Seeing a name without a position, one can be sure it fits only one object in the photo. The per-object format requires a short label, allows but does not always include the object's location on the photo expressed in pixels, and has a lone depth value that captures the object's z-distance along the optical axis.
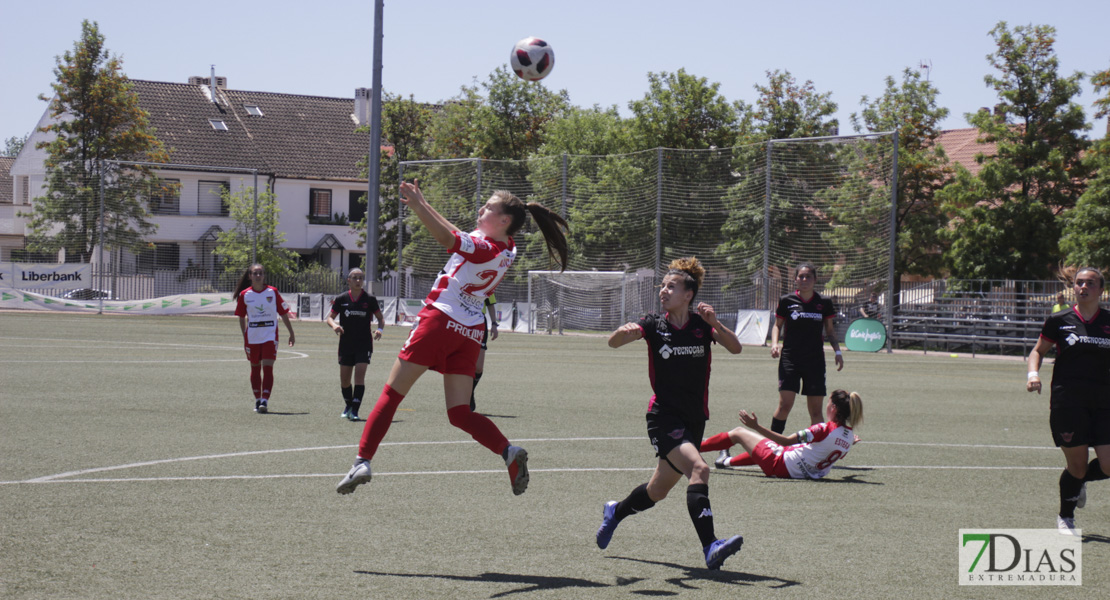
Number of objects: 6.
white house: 59.03
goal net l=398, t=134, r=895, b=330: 37.44
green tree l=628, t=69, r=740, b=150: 47.94
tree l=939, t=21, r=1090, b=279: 37.62
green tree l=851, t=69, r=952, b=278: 43.12
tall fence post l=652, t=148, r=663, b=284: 40.53
